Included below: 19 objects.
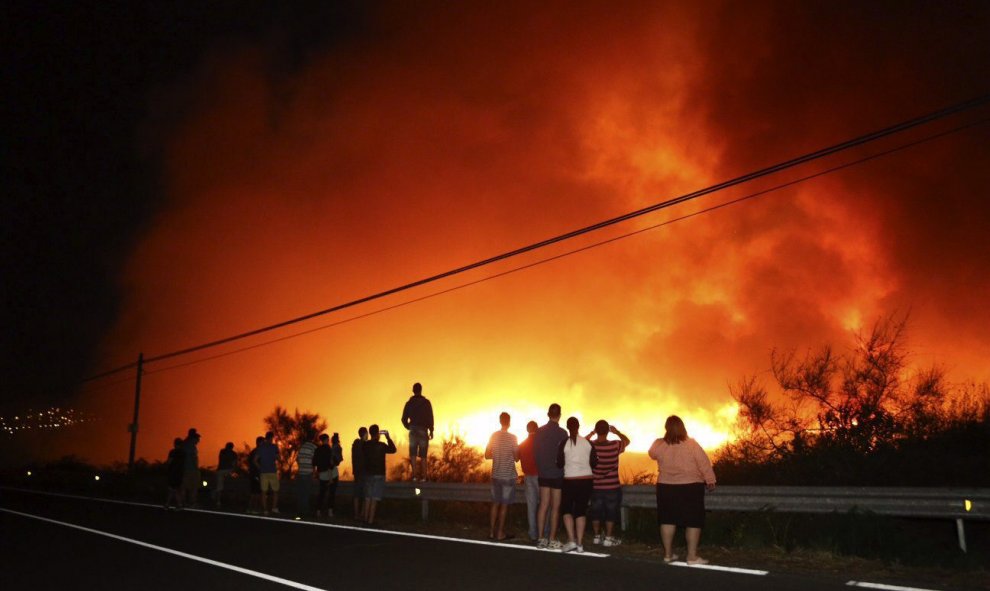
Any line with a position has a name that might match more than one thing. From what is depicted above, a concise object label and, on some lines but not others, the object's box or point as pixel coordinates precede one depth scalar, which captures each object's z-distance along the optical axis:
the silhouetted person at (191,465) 22.03
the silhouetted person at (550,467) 12.15
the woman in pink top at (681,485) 9.67
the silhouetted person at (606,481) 12.24
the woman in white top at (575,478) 11.58
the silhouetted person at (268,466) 19.44
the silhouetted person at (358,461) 16.48
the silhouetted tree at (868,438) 17.14
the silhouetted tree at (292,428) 51.22
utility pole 41.44
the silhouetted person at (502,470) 13.16
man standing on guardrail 17.78
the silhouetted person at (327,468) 18.45
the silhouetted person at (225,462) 23.53
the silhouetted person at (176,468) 21.47
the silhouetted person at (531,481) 12.90
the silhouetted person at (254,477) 20.04
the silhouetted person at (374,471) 16.08
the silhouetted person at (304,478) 18.52
